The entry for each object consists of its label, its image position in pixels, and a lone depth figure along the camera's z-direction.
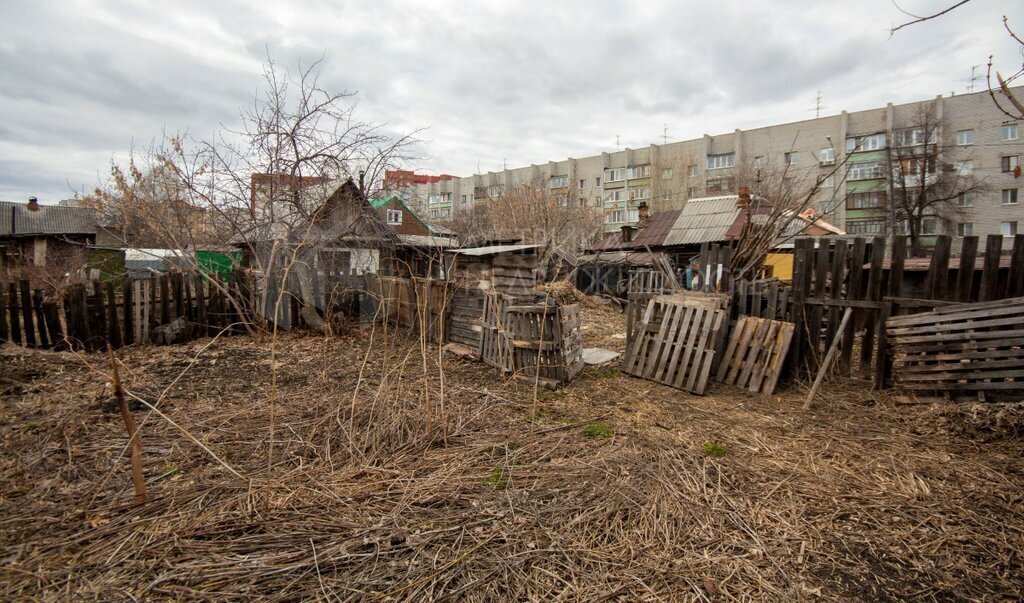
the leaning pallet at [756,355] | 5.81
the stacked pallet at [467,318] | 7.80
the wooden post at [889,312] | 5.53
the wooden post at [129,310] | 8.05
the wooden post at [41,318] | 7.50
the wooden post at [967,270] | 5.19
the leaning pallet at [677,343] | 5.87
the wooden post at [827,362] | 5.26
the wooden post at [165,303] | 8.49
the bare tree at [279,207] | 8.94
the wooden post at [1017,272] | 5.04
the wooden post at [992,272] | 5.07
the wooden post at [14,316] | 7.27
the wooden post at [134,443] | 2.44
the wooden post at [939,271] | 5.32
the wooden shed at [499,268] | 8.92
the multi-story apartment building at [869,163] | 29.38
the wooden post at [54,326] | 7.50
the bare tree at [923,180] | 27.22
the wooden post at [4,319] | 7.30
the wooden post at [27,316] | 7.34
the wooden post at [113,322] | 7.90
